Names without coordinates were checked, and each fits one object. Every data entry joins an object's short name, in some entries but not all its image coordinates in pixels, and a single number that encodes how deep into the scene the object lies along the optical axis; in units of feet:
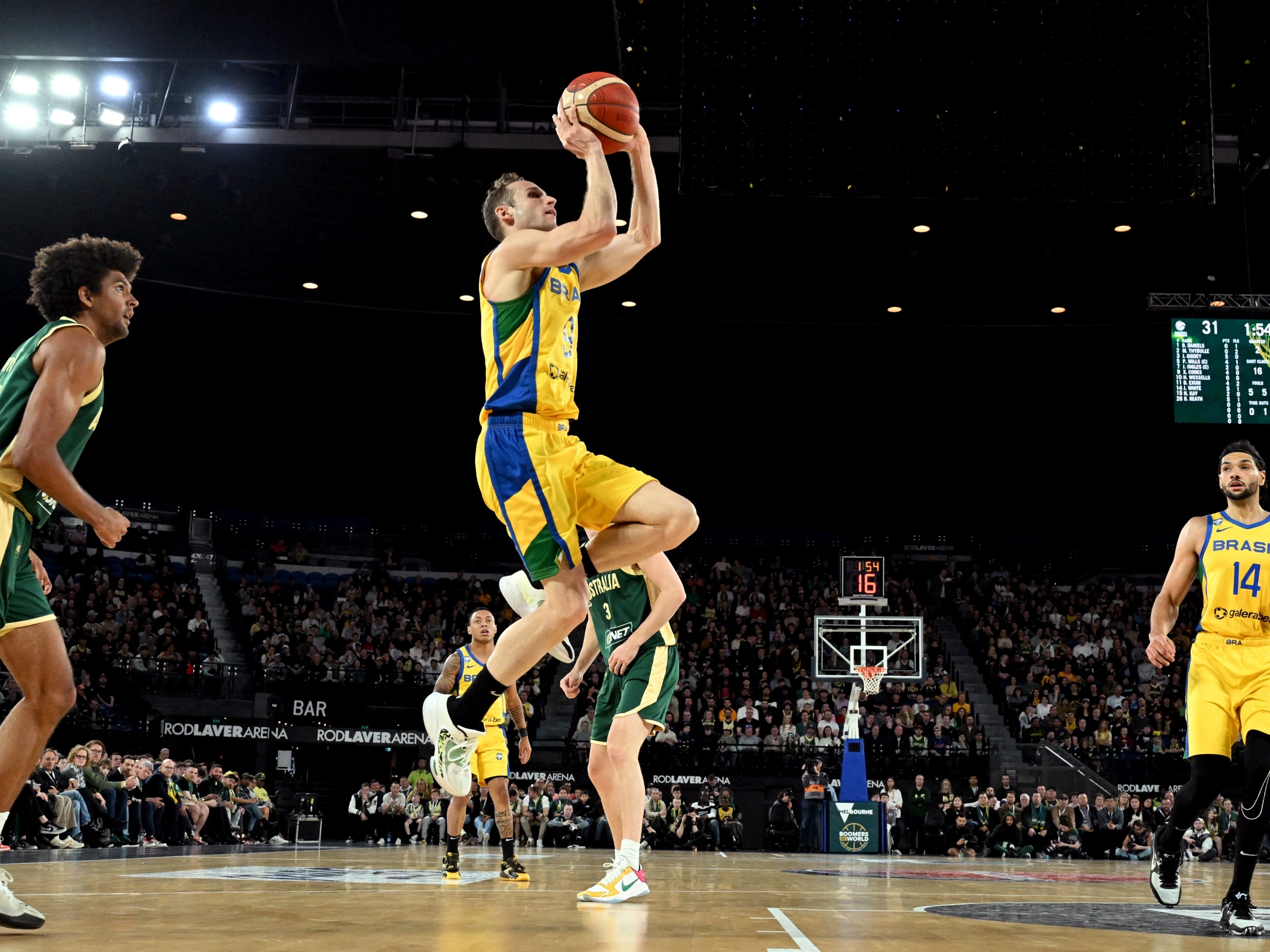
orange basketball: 14.19
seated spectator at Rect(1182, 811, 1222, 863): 56.54
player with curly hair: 11.00
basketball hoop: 61.46
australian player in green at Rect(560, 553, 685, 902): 16.70
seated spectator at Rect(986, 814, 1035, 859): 57.93
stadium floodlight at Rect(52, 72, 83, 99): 45.93
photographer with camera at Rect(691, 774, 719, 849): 59.93
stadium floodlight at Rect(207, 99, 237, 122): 47.14
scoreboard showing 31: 44.29
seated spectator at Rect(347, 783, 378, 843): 61.41
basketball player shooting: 14.02
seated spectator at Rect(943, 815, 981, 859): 57.98
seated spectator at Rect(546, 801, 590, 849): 59.82
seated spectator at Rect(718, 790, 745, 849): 61.00
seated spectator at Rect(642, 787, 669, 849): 59.36
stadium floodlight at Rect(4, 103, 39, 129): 45.91
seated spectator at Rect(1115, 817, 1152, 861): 58.49
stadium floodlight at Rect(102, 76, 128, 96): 46.39
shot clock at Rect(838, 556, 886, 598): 60.64
